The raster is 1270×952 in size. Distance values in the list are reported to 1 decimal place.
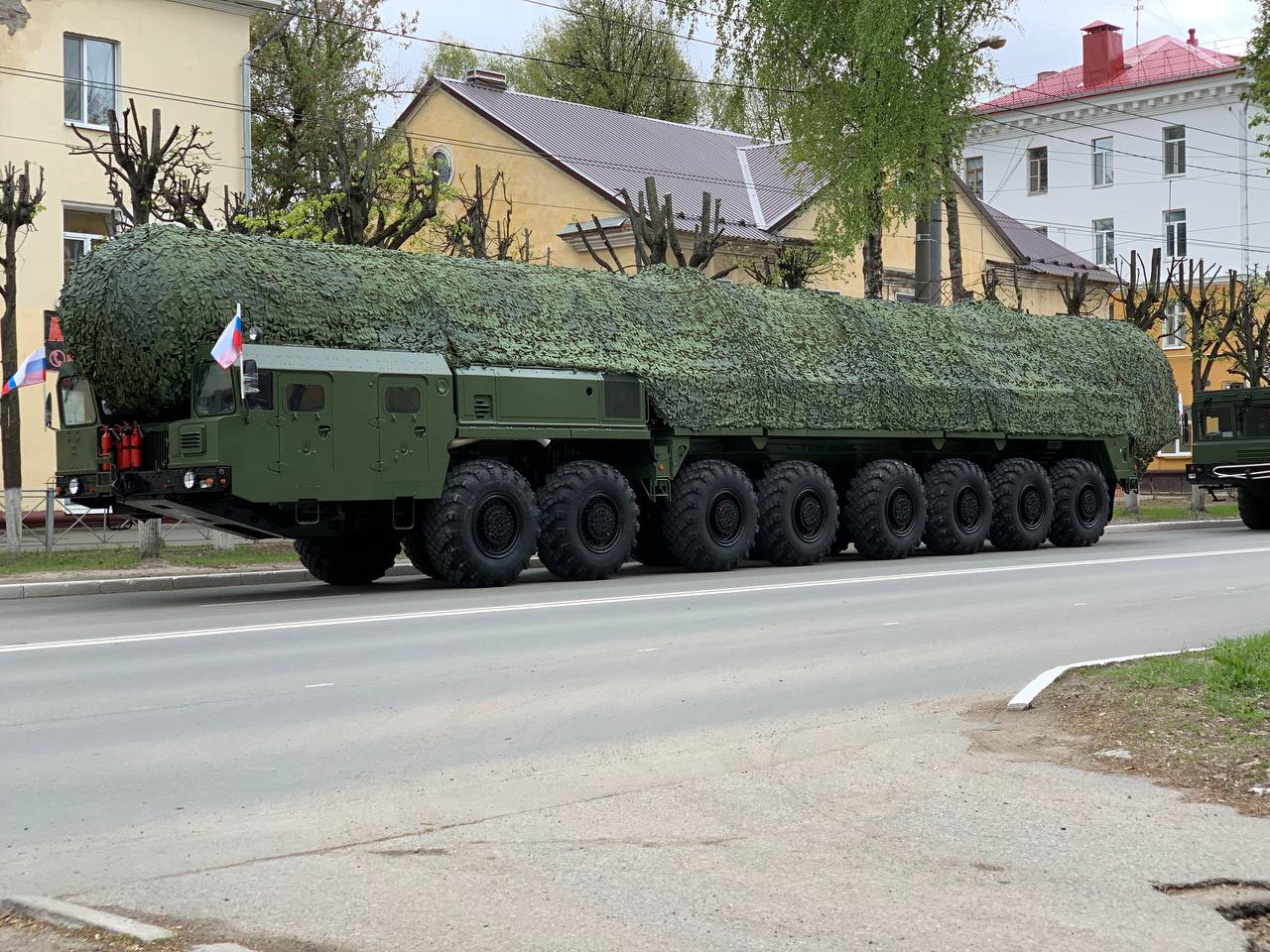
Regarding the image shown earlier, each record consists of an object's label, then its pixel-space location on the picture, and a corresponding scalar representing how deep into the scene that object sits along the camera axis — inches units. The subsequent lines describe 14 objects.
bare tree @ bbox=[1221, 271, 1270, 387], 1641.2
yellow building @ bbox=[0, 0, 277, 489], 1211.2
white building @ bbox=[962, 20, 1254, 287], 2463.1
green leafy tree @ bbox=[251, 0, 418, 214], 1699.1
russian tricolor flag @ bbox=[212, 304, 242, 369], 637.9
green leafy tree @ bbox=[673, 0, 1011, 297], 1198.9
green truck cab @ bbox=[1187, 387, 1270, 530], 1182.9
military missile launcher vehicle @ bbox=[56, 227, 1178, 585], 665.0
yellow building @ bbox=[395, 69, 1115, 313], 1606.8
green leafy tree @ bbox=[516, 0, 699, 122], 2309.3
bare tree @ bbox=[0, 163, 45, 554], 900.0
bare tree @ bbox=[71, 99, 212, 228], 888.3
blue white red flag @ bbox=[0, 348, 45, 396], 794.2
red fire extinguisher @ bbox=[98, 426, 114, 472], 688.4
